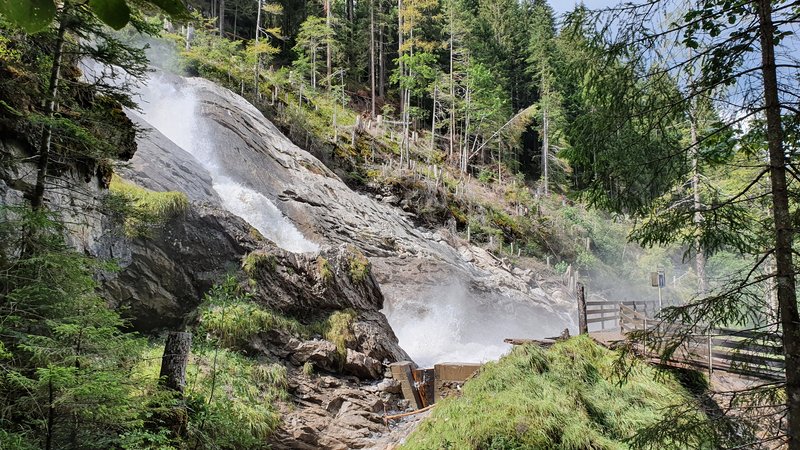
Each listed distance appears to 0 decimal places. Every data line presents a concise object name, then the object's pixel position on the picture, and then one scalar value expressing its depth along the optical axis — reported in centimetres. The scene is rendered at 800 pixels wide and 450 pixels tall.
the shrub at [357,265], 1123
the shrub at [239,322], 824
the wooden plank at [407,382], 911
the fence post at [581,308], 1090
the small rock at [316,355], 892
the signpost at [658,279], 1412
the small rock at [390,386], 921
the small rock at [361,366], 930
